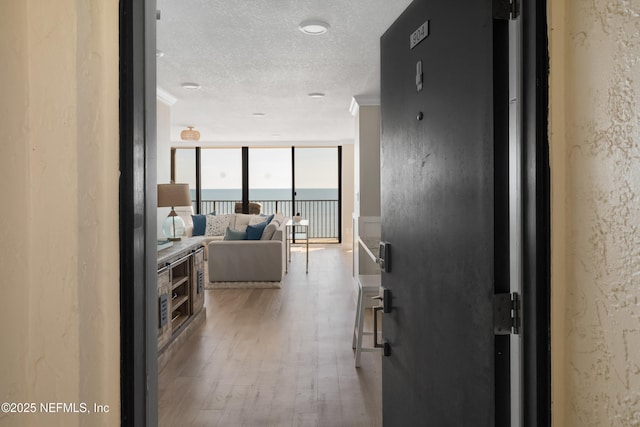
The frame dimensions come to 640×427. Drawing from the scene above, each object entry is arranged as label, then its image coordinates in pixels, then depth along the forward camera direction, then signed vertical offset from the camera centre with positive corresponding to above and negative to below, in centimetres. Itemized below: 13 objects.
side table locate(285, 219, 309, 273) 781 -16
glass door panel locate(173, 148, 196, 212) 1098 +122
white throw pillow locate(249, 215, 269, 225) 884 -6
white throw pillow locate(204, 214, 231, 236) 932 -18
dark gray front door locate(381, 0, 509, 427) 123 +1
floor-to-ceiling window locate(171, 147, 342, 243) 1102 +89
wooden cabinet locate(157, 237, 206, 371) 341 -70
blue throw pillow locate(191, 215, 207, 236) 919 -18
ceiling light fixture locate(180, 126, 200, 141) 677 +122
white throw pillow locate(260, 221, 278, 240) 651 -23
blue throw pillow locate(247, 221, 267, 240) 654 -23
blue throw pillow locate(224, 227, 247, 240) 654 -29
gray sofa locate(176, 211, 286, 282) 628 -62
